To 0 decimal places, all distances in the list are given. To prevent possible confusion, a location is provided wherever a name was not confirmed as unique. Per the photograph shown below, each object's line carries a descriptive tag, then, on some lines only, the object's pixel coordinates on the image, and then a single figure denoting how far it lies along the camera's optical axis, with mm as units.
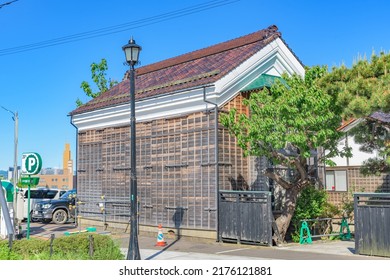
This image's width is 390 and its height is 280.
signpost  16469
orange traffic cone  16672
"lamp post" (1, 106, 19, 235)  32344
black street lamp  12727
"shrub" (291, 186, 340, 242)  17750
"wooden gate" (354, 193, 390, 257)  13383
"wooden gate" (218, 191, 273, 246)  15773
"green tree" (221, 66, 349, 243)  14453
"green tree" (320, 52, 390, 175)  12859
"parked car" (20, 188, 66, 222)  28906
